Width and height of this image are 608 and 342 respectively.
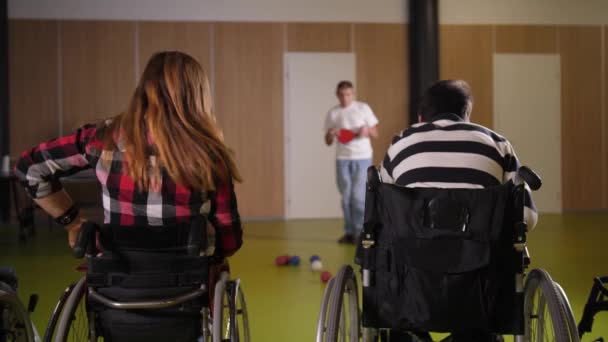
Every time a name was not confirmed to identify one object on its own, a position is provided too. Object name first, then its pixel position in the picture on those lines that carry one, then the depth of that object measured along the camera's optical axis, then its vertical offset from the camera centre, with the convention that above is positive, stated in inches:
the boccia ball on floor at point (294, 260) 209.9 -25.9
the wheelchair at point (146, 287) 72.0 -11.6
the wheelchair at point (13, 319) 79.2 -16.3
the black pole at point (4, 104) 318.3 +30.3
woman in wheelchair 72.7 -1.1
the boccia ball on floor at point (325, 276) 183.4 -26.6
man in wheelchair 78.9 -6.8
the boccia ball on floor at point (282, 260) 210.8 -25.9
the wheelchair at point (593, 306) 100.7 -19.2
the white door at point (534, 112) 355.3 +27.0
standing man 251.2 +4.7
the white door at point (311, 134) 340.8 +16.7
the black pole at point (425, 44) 334.0 +56.8
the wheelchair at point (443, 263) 78.8 -10.3
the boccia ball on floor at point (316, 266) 199.9 -26.2
